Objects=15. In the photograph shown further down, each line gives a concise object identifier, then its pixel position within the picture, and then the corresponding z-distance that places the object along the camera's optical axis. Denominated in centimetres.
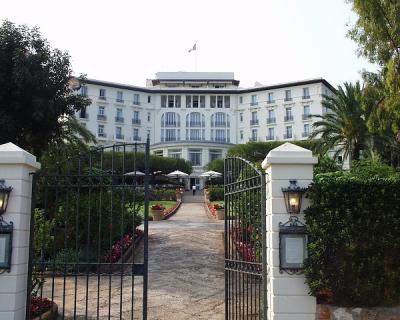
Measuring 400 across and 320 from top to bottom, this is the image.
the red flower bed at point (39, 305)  749
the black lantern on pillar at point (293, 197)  607
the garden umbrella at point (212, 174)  3806
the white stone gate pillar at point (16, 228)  636
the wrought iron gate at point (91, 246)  670
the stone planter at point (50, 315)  753
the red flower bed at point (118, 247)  1385
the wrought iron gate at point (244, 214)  639
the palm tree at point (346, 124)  2898
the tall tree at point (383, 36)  1105
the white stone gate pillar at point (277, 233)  605
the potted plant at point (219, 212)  2575
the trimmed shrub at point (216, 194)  3775
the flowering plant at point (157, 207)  2567
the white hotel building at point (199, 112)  7038
